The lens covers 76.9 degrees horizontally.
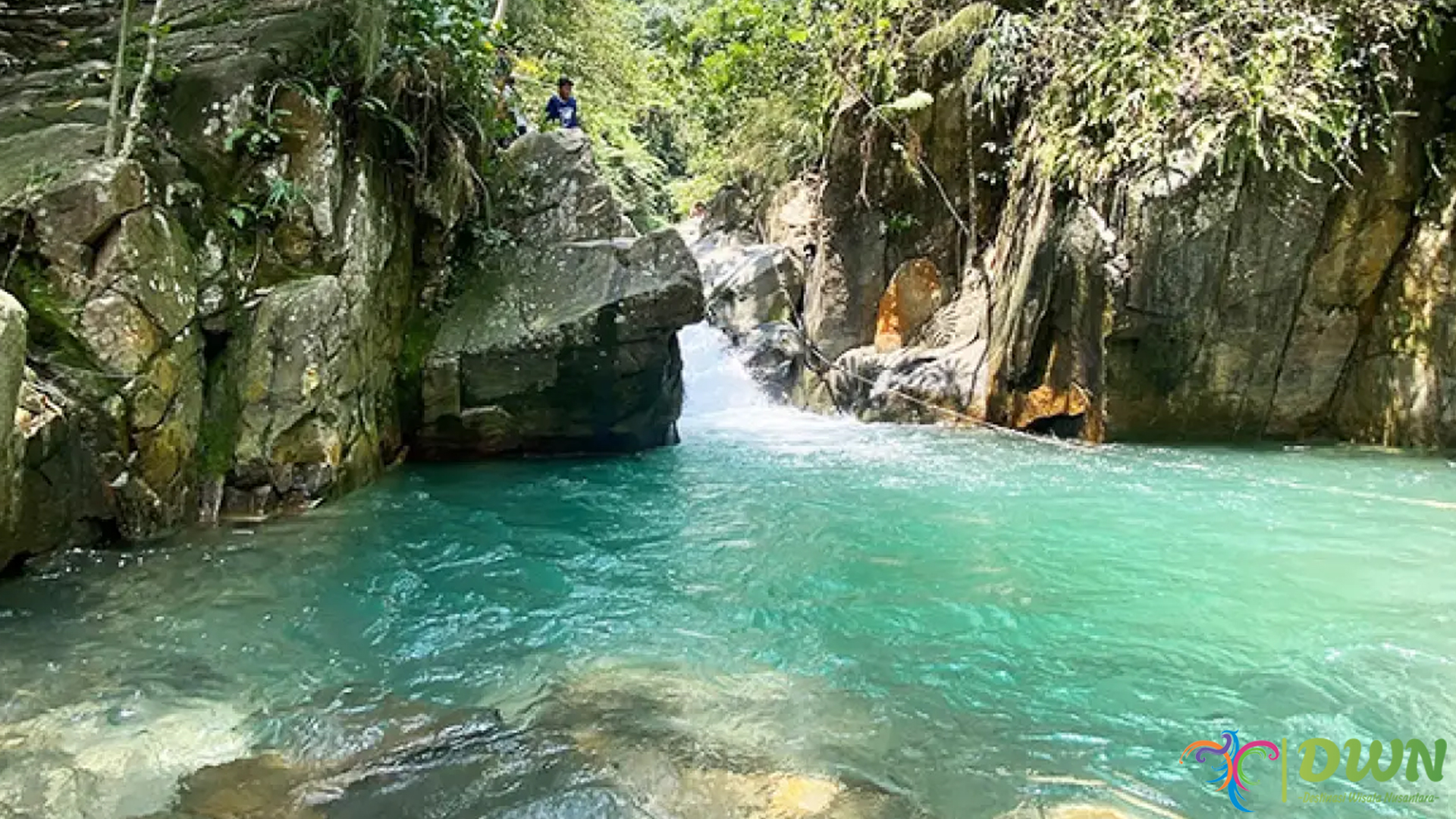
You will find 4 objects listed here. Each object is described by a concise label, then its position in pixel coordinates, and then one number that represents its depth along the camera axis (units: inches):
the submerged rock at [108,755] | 113.5
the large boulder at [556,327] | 358.3
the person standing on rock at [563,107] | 457.4
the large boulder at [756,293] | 645.3
